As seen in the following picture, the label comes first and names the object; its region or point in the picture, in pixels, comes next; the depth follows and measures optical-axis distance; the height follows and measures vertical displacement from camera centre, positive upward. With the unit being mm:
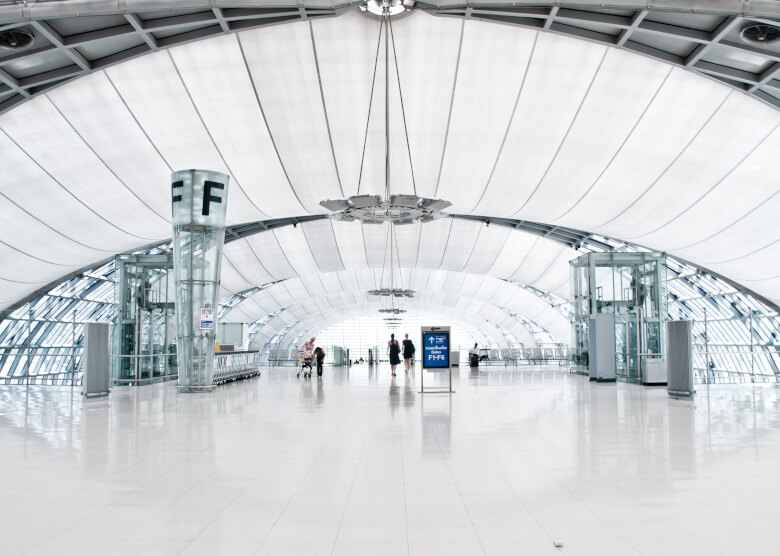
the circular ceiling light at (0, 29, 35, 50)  17234 +8228
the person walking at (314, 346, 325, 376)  27795 -818
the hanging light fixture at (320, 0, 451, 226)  19312 +4288
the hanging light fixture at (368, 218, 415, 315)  47700 +3452
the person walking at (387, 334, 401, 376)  26538 -614
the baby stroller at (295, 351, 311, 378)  27305 -1177
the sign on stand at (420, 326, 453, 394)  16984 -292
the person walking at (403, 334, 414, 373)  28000 -647
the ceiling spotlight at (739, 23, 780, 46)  16594 +7940
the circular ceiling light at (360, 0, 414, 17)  18800 +10008
